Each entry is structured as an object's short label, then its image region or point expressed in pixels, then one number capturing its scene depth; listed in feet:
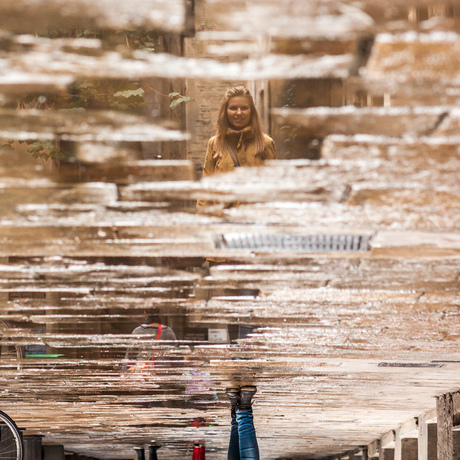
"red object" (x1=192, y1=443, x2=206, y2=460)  73.41
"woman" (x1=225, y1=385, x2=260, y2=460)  35.99
